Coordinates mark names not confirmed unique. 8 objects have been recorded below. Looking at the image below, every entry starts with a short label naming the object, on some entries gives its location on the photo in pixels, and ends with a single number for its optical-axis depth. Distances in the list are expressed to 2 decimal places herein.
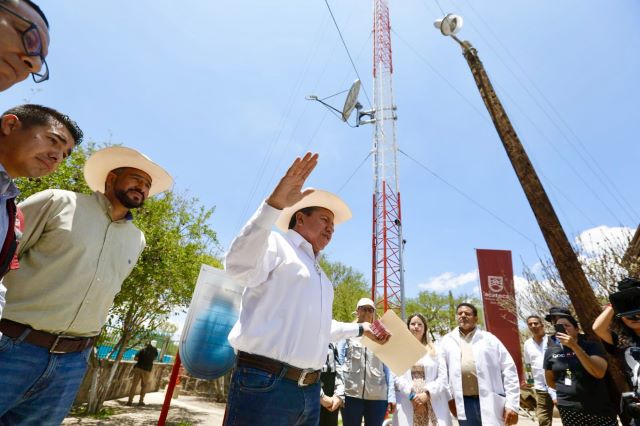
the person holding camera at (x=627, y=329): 2.62
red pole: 3.56
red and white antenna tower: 16.39
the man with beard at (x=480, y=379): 3.74
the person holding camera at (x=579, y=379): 3.41
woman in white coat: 4.29
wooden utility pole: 4.64
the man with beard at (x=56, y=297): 1.68
